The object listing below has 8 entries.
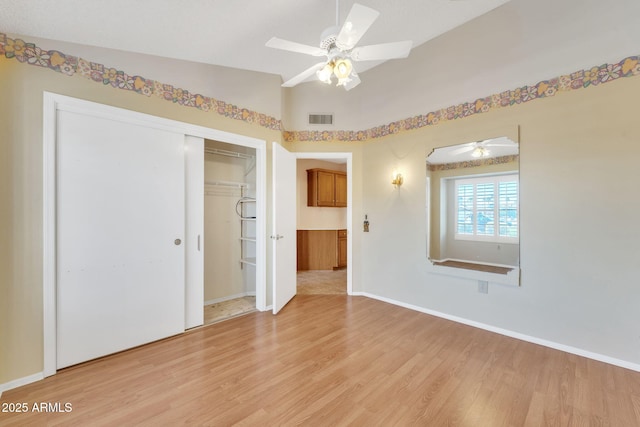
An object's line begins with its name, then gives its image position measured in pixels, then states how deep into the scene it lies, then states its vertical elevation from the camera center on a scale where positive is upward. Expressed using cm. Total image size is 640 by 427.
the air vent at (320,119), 394 +146
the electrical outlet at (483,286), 281 -80
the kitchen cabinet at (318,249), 573 -78
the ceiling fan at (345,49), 162 +115
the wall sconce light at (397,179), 354 +48
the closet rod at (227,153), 357 +90
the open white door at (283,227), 314 -16
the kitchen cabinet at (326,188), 562 +60
